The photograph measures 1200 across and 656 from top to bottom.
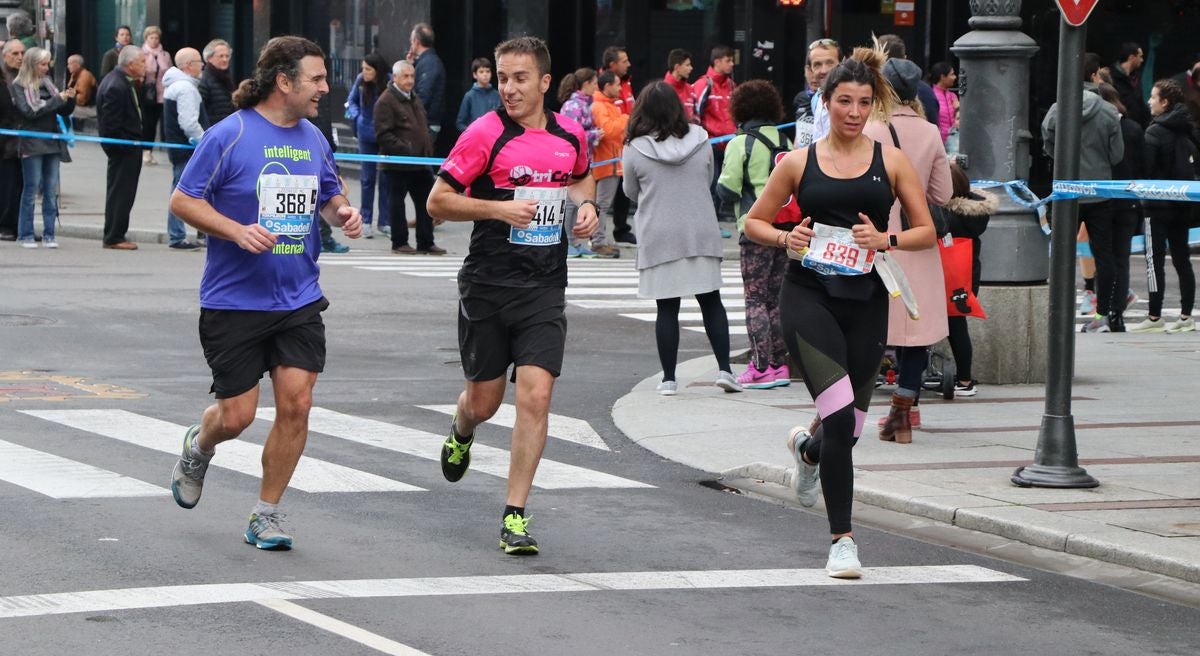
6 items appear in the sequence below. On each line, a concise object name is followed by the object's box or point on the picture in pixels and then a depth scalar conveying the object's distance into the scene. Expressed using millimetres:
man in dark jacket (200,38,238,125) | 19766
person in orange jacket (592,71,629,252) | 20484
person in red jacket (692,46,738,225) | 22125
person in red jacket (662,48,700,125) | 22359
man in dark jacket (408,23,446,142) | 22578
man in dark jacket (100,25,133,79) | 27219
